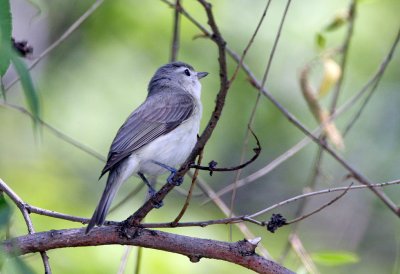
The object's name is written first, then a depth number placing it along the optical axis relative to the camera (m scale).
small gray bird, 8.50
